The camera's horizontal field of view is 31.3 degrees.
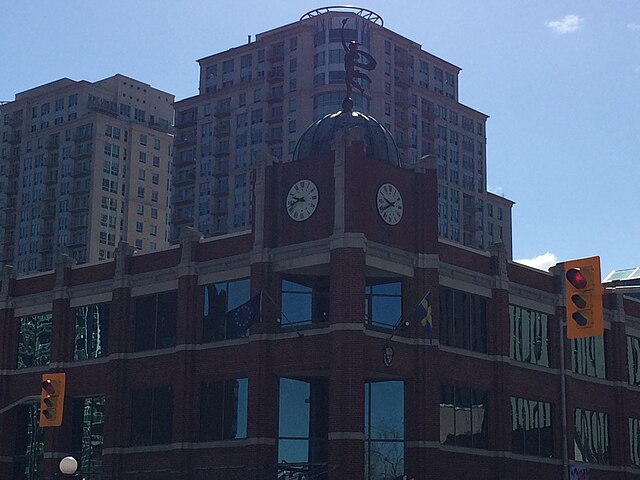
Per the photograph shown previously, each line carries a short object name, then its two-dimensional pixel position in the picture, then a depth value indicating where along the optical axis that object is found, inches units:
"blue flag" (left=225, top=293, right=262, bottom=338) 1851.6
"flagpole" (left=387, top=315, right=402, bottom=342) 1850.4
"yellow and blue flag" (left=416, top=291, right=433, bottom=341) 1861.5
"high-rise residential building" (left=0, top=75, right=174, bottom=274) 5674.2
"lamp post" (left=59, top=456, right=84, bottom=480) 1480.1
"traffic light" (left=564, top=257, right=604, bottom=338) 947.3
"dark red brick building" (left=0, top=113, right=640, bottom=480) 1863.9
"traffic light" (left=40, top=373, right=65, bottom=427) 1421.0
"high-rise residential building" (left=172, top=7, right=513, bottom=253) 4975.4
